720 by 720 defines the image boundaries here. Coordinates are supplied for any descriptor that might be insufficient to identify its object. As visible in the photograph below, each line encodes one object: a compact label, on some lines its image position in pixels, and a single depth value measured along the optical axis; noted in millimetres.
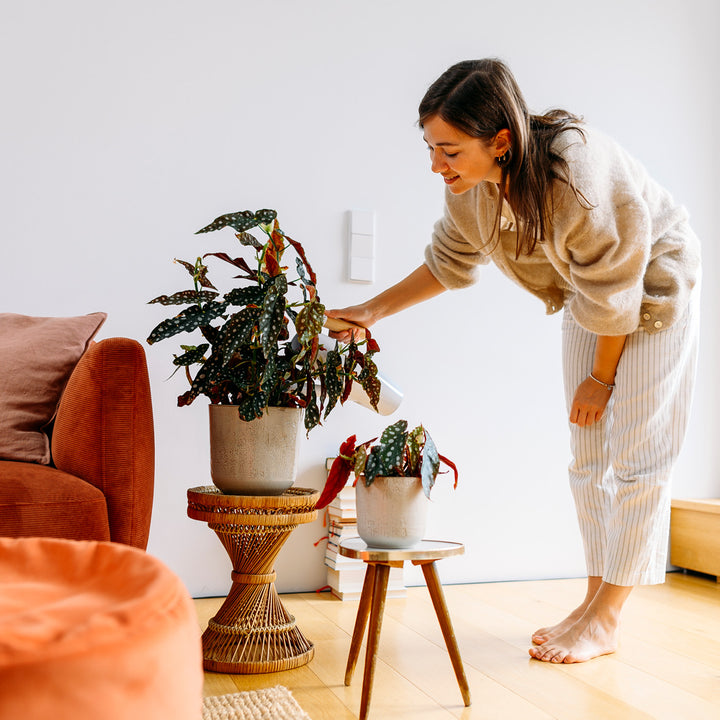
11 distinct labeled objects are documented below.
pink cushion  1533
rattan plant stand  1481
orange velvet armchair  1308
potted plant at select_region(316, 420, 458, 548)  1288
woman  1407
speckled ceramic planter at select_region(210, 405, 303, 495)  1521
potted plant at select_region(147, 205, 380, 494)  1469
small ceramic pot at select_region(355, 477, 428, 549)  1288
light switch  2334
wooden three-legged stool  1241
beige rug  1229
